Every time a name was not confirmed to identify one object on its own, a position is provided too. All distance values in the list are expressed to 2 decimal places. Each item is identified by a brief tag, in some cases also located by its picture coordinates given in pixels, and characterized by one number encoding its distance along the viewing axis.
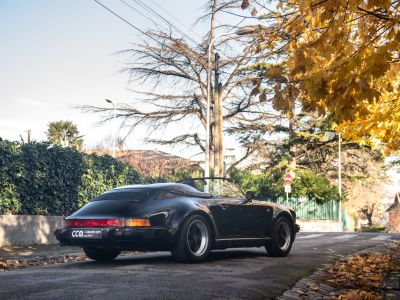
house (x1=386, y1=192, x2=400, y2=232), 85.18
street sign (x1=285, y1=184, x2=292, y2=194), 30.50
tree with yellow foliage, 5.69
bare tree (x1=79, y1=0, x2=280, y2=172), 28.81
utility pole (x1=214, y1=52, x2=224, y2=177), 28.53
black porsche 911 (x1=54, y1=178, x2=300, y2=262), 7.64
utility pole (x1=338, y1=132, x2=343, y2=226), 37.59
